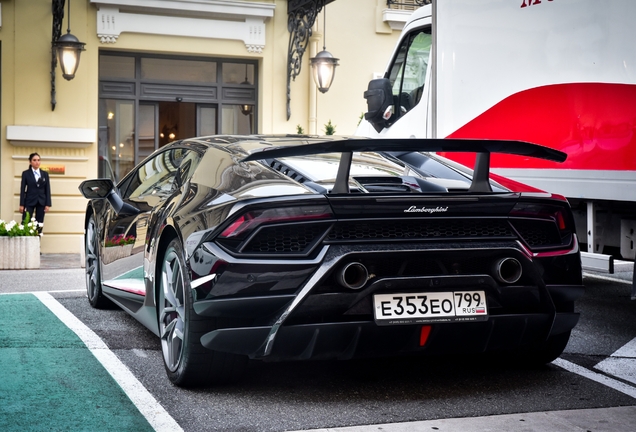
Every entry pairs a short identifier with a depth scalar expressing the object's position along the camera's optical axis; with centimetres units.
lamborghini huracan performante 393
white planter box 1128
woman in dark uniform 1391
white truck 585
